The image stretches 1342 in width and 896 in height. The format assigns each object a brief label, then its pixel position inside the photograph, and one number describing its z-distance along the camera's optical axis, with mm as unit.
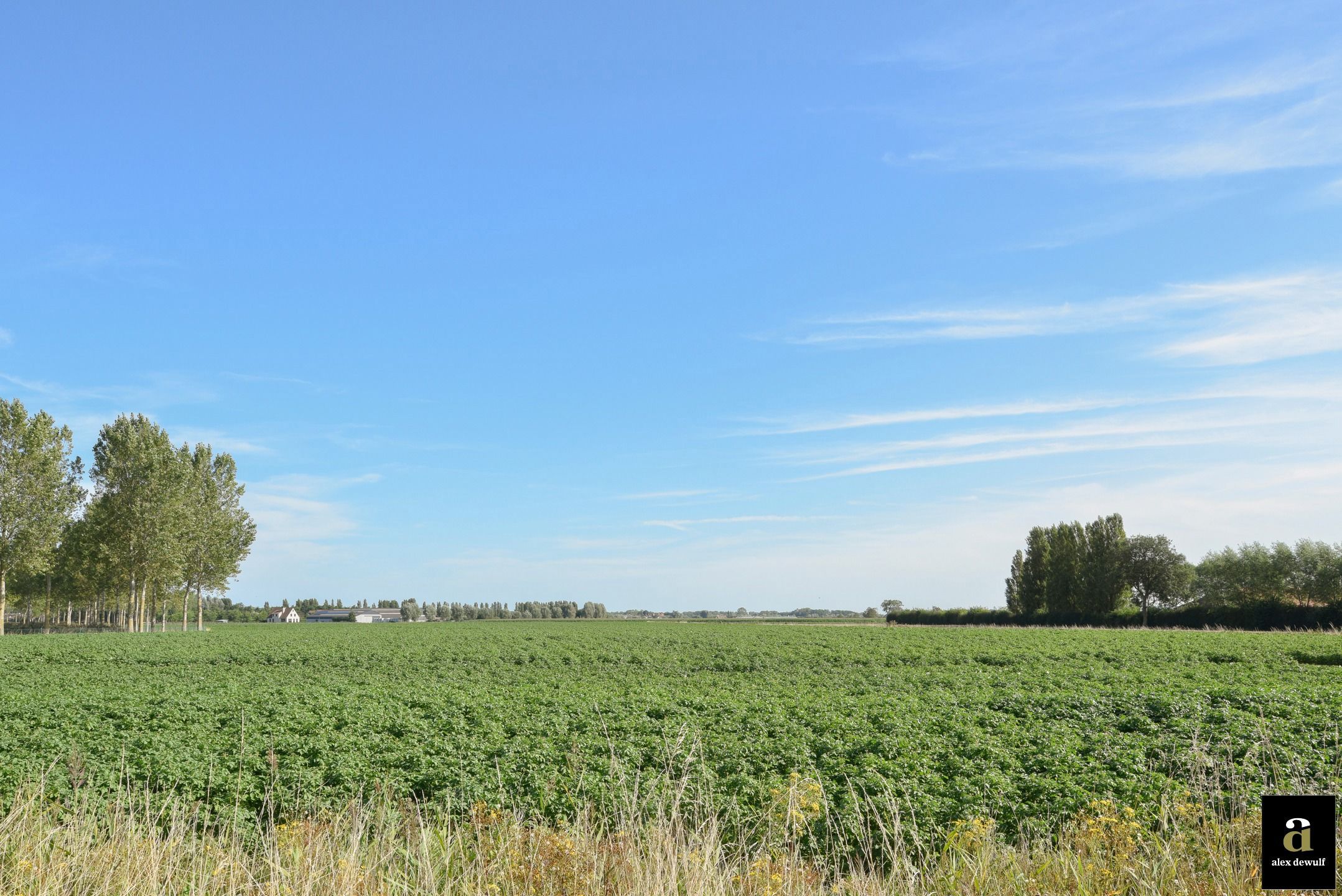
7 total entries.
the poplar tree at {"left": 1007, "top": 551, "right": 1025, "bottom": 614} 98438
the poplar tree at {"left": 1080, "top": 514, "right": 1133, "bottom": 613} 82375
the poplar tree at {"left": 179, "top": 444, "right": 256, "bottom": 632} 69562
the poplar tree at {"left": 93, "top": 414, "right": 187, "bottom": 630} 61594
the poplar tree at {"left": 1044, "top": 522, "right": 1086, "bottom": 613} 84562
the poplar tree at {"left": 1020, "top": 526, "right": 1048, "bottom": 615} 88812
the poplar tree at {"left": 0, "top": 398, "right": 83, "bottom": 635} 54156
